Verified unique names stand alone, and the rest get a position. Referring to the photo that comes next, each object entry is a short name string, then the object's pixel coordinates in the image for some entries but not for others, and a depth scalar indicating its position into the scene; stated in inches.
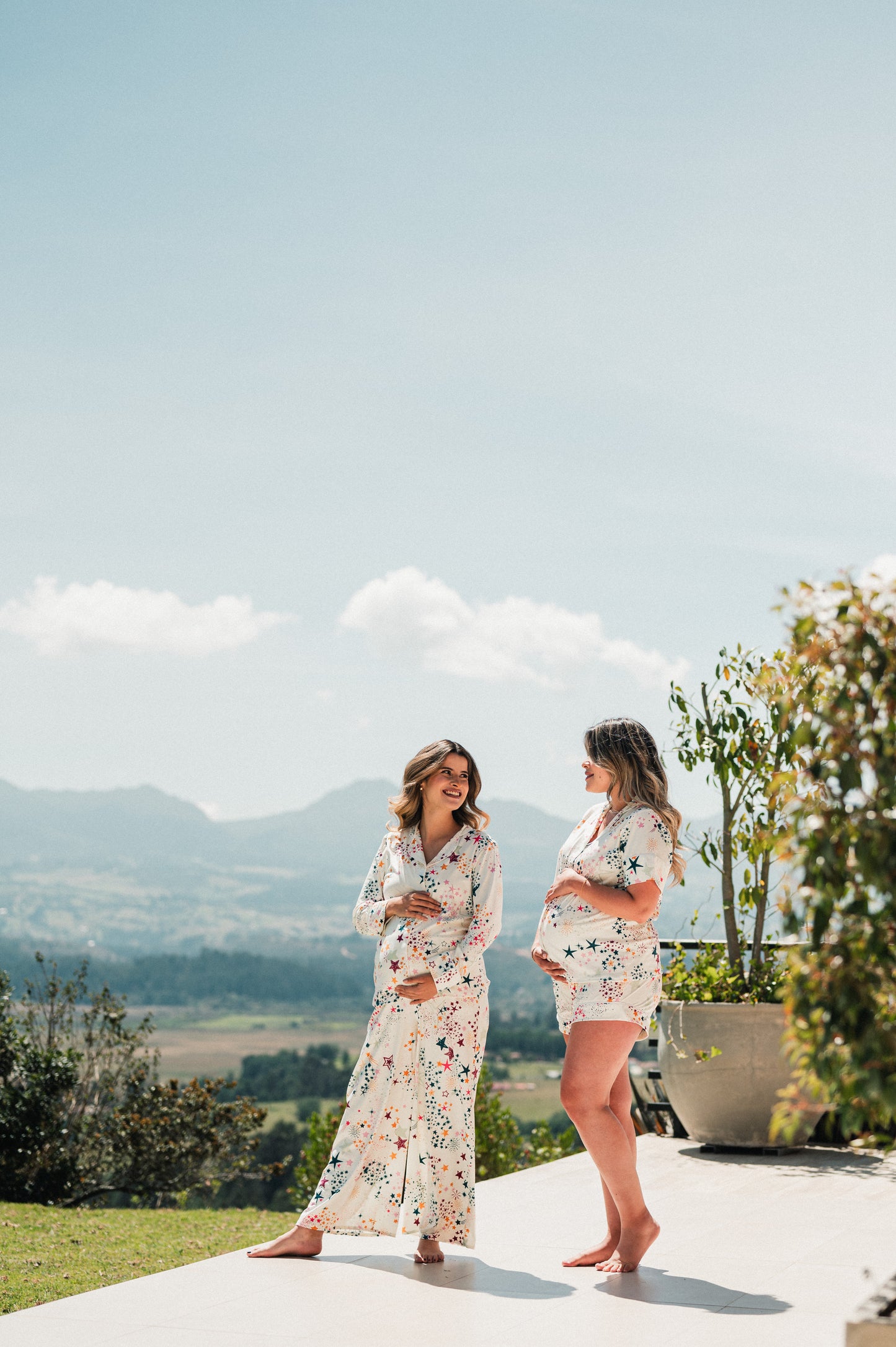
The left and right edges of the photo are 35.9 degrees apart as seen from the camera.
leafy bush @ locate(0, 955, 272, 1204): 366.0
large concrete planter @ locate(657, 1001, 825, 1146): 250.2
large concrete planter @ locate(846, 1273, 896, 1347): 92.4
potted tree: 251.4
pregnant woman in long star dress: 169.8
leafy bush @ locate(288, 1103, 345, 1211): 316.5
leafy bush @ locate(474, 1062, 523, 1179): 331.6
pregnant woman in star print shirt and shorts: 162.4
